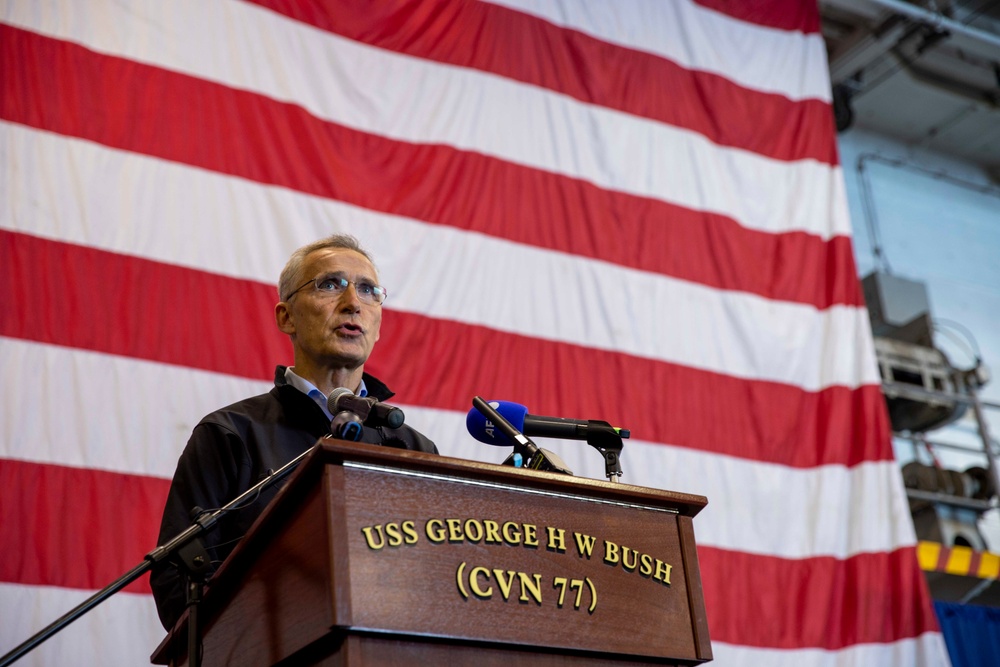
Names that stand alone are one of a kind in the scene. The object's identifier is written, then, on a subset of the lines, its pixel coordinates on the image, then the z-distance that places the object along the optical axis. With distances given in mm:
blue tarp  6630
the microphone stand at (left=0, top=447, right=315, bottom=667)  3545
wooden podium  3338
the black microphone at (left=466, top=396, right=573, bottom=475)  3644
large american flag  5029
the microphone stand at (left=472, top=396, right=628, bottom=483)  3676
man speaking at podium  3942
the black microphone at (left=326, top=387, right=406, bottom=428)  3612
